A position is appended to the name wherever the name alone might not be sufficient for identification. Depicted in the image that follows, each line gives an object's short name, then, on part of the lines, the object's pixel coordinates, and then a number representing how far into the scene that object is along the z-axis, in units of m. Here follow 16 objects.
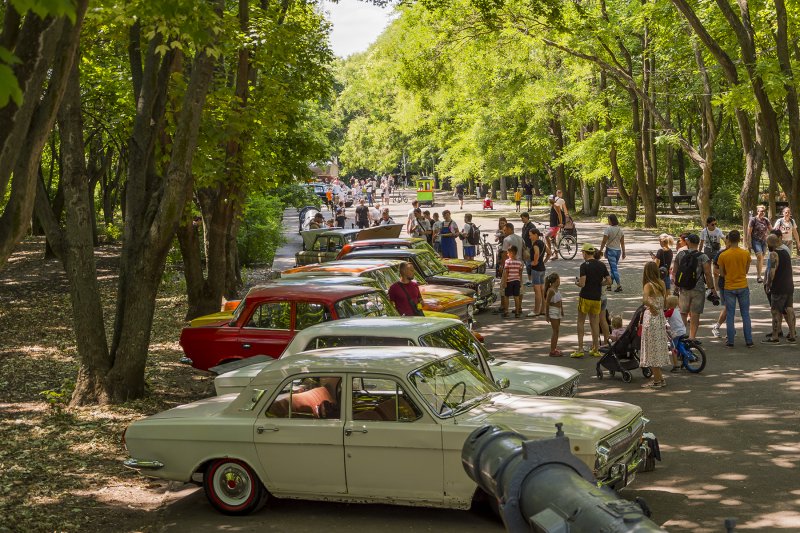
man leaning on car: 14.98
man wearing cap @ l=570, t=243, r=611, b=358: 15.67
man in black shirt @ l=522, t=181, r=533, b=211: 59.19
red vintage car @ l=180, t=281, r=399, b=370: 13.50
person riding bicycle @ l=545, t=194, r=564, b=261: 30.45
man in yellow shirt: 16.05
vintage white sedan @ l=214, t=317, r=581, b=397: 10.84
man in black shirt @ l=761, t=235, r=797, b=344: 16.14
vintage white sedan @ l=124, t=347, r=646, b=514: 8.34
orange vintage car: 17.91
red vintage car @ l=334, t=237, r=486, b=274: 23.33
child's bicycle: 14.44
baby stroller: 13.98
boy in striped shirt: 20.41
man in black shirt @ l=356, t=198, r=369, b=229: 40.25
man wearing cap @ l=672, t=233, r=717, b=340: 16.31
